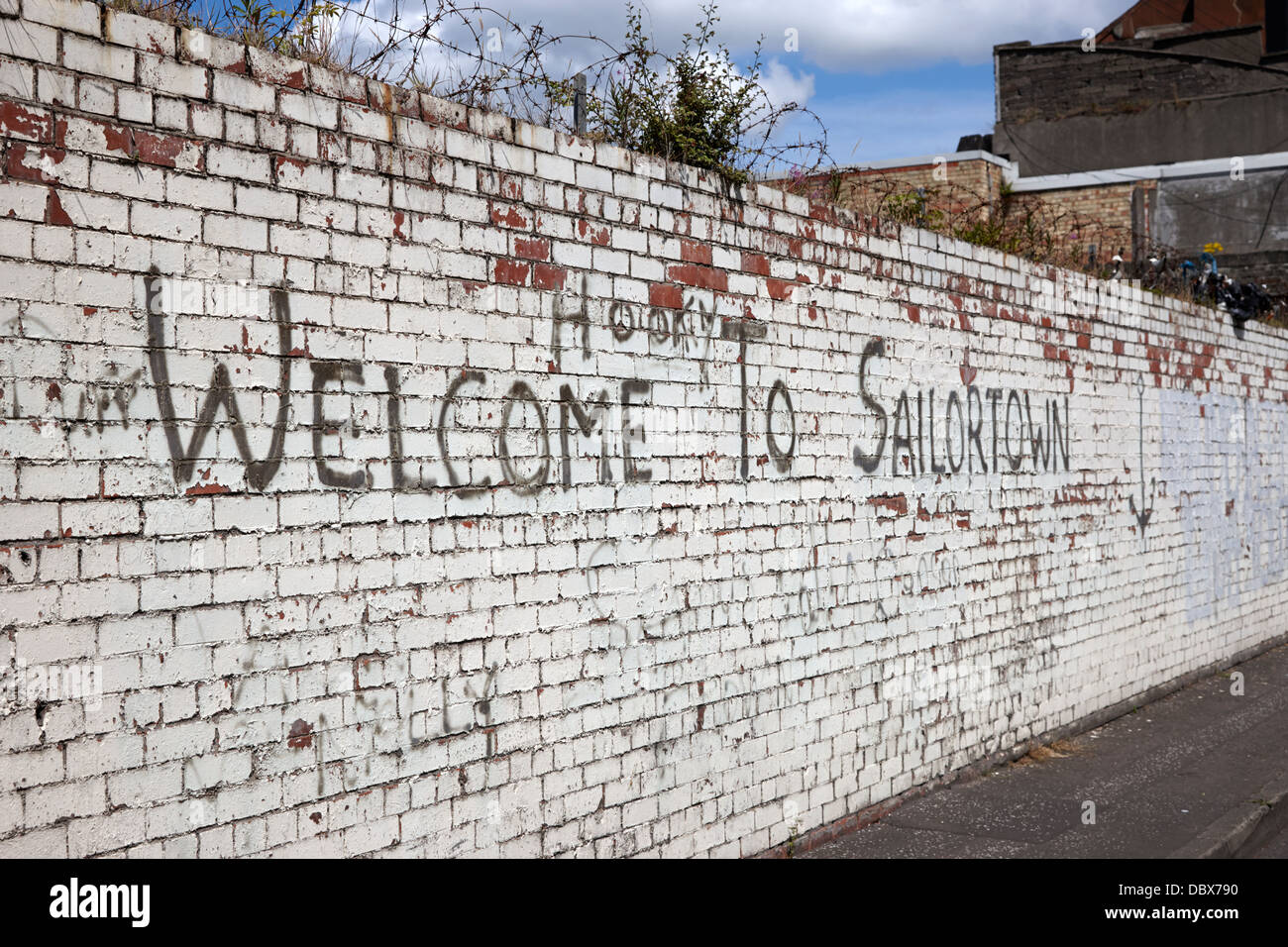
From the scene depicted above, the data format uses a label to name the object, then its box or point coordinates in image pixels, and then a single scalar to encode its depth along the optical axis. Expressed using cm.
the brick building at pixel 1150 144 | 2116
